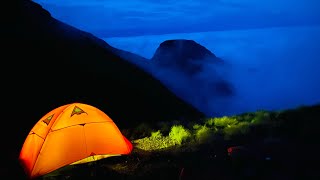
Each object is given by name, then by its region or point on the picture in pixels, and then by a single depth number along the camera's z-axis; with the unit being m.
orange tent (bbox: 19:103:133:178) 8.41
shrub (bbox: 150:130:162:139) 11.81
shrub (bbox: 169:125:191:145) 10.84
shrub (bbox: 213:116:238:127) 13.02
